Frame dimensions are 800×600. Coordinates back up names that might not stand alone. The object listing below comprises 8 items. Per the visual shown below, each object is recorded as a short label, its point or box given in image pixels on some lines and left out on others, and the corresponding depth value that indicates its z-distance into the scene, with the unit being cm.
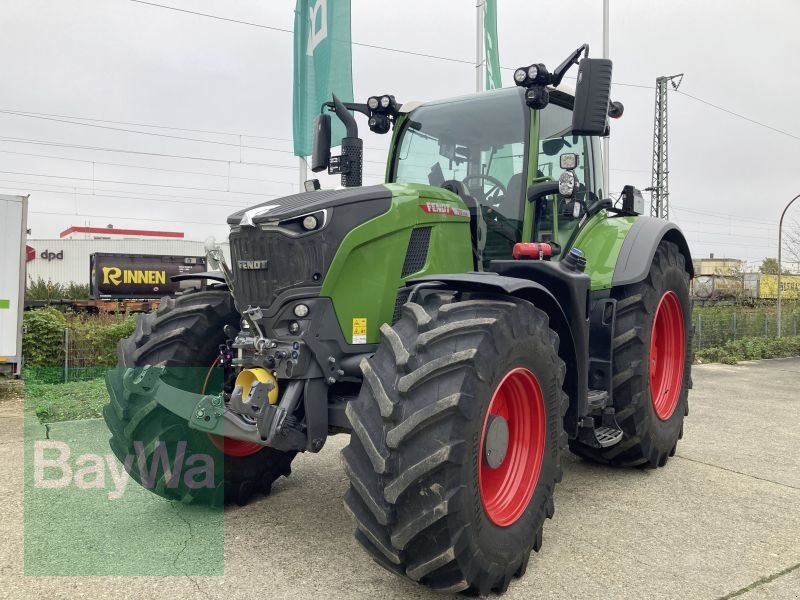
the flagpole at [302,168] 1256
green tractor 293
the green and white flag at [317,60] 1141
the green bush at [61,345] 1096
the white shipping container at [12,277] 947
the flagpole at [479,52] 1274
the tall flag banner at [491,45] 1286
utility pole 2830
